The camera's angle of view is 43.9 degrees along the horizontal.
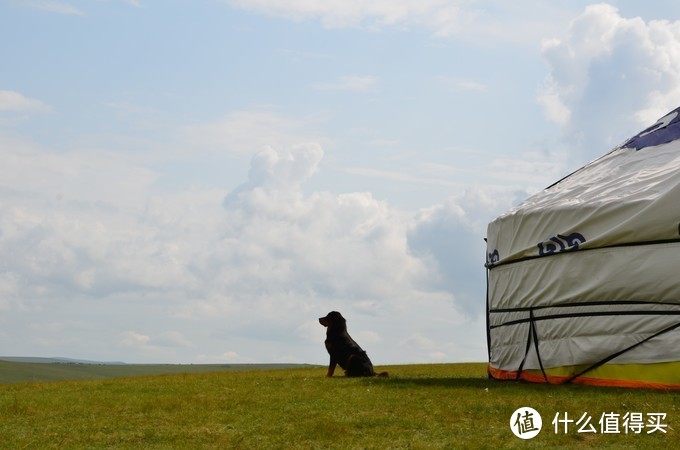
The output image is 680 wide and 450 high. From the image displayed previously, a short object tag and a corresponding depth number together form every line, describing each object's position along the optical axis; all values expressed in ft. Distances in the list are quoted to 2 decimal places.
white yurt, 33.63
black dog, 45.19
